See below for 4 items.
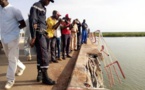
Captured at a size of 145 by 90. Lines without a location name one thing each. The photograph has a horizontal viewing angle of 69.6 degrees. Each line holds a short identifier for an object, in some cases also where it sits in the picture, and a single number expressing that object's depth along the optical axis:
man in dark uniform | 2.10
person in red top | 3.81
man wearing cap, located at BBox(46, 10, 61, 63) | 3.27
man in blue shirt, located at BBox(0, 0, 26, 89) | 2.07
